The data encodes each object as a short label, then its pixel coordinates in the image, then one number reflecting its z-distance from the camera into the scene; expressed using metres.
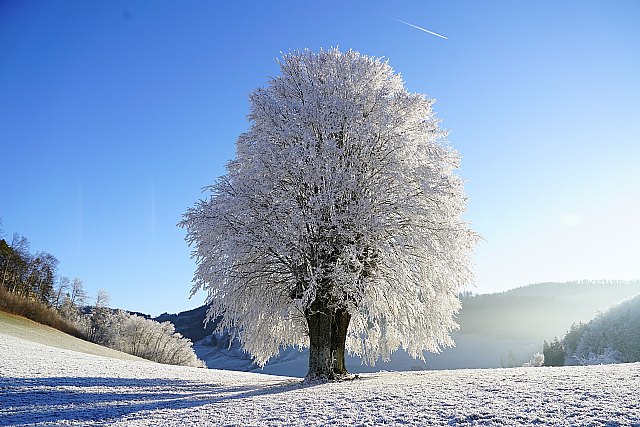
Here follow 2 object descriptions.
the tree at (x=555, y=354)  75.81
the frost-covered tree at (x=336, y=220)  16.39
